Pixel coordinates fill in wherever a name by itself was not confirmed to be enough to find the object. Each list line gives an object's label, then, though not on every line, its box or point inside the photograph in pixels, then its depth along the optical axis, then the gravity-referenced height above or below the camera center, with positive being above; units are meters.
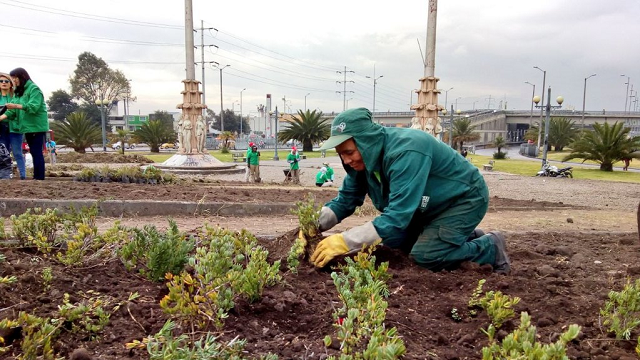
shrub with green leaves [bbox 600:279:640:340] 1.89 -0.72
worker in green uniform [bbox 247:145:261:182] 14.48 -0.88
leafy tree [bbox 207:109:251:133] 92.62 +2.31
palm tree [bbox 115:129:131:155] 33.00 -0.07
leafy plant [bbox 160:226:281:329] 1.67 -0.60
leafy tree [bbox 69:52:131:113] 66.38 +7.47
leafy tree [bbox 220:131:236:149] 44.68 -0.24
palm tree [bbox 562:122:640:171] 23.12 -0.27
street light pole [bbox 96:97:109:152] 34.47 +0.09
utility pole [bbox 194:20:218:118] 49.67 +9.81
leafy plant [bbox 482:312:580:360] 1.26 -0.58
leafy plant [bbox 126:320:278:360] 1.31 -0.63
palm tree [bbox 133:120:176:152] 37.31 -0.05
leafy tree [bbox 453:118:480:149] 47.03 +0.61
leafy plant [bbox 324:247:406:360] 1.26 -0.60
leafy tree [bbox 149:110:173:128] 80.28 +3.05
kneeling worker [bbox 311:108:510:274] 2.60 -0.36
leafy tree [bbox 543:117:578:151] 46.56 +0.75
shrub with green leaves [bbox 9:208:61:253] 2.65 -0.56
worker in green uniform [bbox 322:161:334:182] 14.38 -1.13
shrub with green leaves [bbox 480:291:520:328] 1.91 -0.70
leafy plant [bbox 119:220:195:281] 2.34 -0.60
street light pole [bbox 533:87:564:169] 22.34 +0.74
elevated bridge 67.31 +3.16
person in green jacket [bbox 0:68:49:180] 6.87 +0.32
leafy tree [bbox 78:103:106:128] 71.00 +3.38
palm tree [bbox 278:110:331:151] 41.72 +0.58
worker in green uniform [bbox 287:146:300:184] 15.45 -0.91
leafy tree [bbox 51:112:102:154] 29.72 +0.01
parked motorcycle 19.61 -1.37
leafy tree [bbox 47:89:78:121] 72.94 +4.49
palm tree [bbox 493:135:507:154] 41.87 -0.22
